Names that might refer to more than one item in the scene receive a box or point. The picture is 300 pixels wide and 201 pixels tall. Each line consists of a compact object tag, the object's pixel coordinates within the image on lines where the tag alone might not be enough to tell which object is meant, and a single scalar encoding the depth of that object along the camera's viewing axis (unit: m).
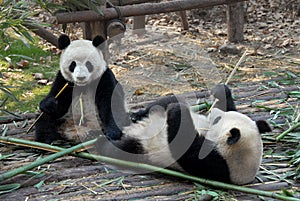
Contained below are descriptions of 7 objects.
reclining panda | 5.23
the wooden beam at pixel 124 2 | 11.04
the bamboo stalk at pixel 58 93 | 6.44
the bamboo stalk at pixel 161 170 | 4.94
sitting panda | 6.26
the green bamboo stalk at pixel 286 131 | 6.24
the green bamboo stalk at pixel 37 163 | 5.30
